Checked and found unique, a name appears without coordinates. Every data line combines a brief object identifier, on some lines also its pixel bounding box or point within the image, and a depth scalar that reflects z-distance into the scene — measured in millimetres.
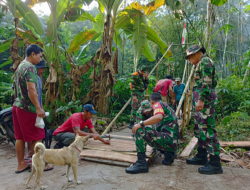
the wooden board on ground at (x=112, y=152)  3124
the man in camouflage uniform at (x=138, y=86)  5426
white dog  2250
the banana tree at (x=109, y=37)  6301
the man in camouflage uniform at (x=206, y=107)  2768
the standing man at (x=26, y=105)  2666
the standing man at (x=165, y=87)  6492
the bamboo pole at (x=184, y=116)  5198
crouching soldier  2783
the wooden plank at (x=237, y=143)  4121
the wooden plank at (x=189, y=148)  3728
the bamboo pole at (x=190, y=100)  5741
